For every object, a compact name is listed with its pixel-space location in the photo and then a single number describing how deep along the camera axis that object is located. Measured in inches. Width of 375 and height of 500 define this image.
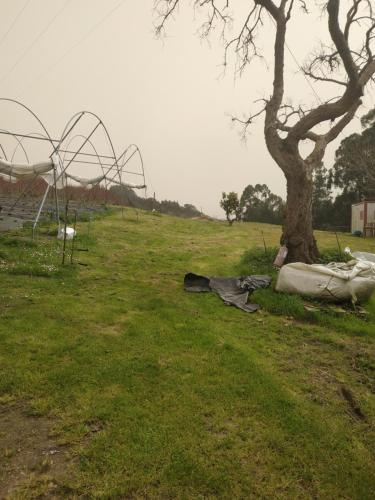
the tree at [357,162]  824.3
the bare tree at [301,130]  272.8
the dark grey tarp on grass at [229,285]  214.0
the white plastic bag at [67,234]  349.4
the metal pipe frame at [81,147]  327.6
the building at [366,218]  740.4
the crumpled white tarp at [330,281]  201.9
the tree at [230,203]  762.2
